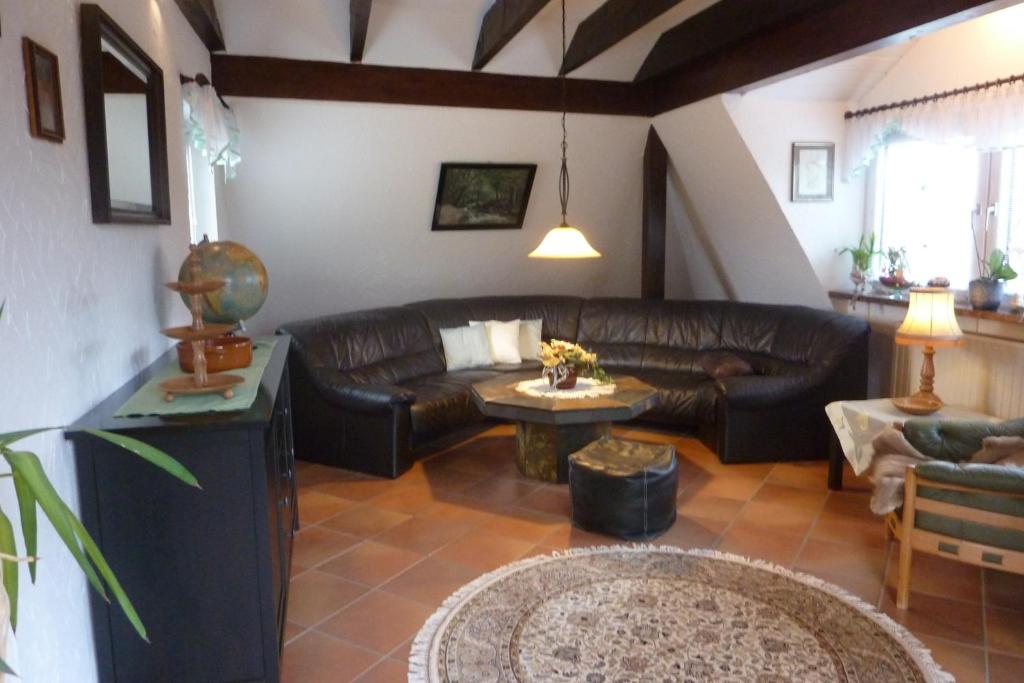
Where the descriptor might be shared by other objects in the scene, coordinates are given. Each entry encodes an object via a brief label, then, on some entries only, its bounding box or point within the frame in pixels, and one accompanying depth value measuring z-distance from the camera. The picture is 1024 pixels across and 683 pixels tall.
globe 2.96
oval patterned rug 2.62
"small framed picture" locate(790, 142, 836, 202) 5.42
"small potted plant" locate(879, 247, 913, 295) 5.06
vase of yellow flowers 4.46
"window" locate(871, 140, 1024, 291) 4.37
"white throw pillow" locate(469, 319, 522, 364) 5.89
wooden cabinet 2.18
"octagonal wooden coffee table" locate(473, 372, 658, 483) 4.23
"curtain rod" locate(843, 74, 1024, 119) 4.14
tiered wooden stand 2.40
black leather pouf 3.66
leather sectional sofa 4.74
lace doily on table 4.46
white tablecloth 3.73
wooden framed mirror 2.35
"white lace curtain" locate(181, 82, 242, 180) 3.85
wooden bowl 2.80
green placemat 2.28
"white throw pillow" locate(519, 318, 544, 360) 6.03
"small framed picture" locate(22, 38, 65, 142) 1.90
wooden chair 2.80
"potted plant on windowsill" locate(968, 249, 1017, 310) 4.22
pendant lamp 4.27
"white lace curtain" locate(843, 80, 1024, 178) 4.09
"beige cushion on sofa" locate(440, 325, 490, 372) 5.80
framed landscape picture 5.86
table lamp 3.80
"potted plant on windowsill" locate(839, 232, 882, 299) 5.32
